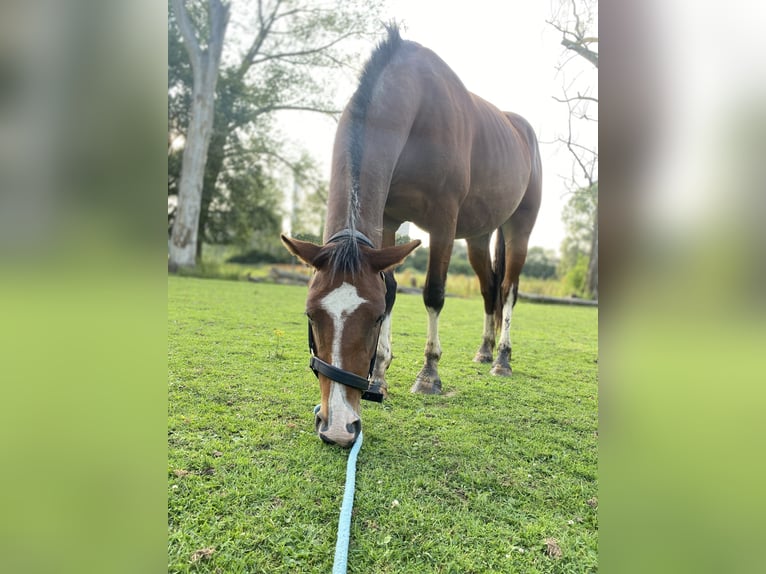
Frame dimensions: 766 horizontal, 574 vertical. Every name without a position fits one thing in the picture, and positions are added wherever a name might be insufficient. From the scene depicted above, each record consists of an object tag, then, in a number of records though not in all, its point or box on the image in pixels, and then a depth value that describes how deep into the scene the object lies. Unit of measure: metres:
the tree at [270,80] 4.55
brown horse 1.63
